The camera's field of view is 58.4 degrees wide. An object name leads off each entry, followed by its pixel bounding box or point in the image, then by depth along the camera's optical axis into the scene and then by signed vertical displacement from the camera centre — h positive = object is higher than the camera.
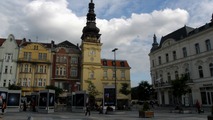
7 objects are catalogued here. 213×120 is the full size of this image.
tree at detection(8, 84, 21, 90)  38.53 +1.52
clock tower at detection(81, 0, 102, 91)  50.01 +11.43
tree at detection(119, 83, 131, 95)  49.72 +0.85
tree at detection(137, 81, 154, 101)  44.12 +0.69
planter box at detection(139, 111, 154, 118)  19.27 -2.10
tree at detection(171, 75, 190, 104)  29.08 +0.87
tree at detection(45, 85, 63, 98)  40.73 +0.87
